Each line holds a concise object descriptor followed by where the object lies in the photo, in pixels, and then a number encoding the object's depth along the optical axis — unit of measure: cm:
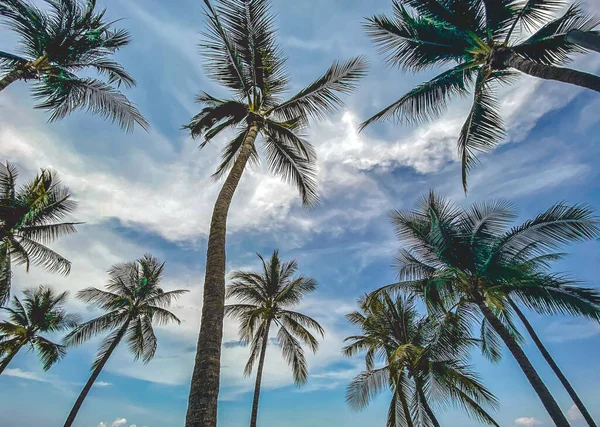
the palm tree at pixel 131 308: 1667
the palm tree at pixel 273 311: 1645
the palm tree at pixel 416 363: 1159
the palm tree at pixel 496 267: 930
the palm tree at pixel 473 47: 684
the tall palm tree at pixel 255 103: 745
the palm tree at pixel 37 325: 1823
